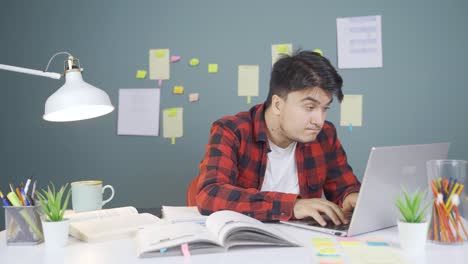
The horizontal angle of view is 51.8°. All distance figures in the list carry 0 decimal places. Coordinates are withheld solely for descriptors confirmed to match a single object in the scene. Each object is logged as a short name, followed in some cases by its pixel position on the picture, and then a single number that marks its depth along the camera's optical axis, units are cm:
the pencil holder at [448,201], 102
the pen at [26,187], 109
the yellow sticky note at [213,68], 254
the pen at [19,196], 107
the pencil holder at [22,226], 104
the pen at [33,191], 111
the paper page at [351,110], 243
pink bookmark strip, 93
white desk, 91
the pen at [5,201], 106
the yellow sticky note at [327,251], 96
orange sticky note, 255
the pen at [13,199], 107
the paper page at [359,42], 243
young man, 158
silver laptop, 107
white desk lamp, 122
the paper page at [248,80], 251
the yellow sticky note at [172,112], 256
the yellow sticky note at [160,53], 259
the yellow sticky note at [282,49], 249
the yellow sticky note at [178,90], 256
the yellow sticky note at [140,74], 260
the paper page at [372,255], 91
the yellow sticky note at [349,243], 103
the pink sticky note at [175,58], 257
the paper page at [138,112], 258
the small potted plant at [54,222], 101
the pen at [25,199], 107
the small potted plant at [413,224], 97
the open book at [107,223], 109
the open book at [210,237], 94
